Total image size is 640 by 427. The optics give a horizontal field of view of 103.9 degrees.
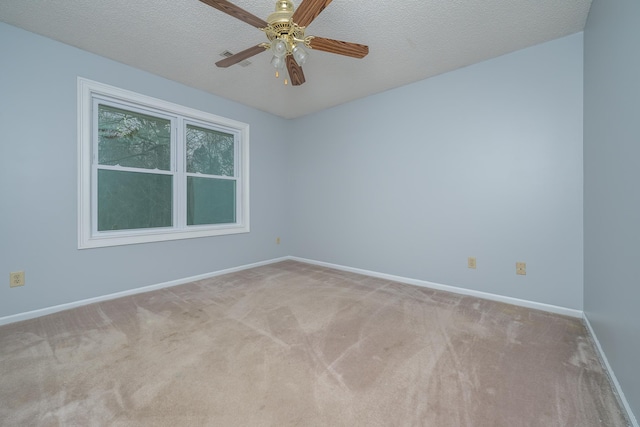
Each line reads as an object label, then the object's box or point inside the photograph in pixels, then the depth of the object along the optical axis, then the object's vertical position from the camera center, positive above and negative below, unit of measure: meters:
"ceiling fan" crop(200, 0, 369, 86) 1.46 +1.18
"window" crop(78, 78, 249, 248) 2.54 +0.54
